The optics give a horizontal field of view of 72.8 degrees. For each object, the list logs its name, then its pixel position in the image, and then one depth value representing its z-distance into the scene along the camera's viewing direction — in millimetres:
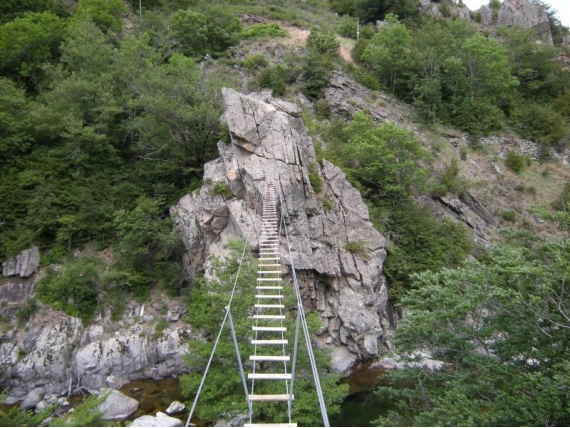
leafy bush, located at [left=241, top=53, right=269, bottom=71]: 23172
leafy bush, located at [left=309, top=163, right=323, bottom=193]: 13938
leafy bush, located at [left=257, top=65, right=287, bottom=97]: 21172
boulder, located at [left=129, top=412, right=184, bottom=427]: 9060
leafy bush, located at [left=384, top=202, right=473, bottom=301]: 14445
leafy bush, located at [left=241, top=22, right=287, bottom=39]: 26608
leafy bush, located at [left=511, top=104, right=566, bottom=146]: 22281
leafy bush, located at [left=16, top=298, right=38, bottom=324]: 12641
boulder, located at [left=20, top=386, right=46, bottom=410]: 10841
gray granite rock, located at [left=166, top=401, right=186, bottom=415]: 10297
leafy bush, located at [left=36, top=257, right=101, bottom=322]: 12977
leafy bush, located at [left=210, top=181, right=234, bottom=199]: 12930
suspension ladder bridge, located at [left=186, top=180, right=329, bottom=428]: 6784
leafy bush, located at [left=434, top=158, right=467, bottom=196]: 18391
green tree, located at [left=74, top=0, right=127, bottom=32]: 22553
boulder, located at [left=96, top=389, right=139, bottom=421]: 9945
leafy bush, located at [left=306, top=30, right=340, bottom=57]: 23641
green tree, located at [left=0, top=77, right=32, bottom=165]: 14734
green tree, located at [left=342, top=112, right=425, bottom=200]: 16062
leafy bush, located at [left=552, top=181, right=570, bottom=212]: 18656
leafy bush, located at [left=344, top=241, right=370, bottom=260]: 13430
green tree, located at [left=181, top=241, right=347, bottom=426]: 8094
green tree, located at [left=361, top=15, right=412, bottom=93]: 23625
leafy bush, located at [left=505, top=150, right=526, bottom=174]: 21203
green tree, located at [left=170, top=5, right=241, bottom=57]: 23891
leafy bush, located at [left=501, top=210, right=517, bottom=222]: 19125
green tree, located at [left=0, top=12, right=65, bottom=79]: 18203
